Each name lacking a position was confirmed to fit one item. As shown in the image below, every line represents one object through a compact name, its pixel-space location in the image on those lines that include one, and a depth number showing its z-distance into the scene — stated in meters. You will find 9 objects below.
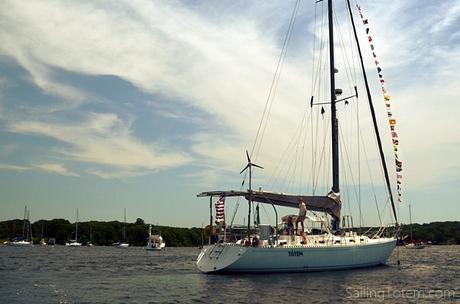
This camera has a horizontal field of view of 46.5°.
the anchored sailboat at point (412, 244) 157.38
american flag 42.53
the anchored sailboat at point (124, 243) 173.00
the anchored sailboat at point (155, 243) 140.75
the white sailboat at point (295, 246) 41.67
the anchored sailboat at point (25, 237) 176.38
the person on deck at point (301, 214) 45.03
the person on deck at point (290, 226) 44.97
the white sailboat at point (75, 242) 173.44
